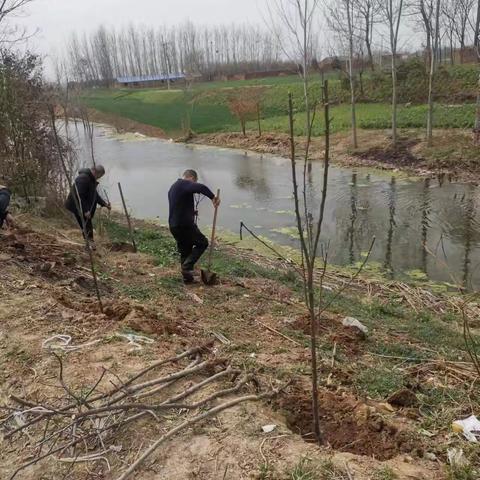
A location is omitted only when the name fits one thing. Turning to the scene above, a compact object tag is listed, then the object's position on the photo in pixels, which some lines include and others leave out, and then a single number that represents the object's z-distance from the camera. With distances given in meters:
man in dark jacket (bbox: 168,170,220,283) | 7.21
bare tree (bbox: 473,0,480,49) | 19.62
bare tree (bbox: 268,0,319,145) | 12.65
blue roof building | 86.50
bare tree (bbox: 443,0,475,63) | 29.30
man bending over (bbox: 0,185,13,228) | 7.75
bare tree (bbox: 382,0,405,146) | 19.81
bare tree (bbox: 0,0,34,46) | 12.30
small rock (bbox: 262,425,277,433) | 3.36
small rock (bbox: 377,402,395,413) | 3.90
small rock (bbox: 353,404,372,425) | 3.62
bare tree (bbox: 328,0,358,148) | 20.95
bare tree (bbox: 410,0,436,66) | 19.41
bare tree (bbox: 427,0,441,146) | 18.72
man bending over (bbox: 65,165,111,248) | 8.64
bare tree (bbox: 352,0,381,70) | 21.56
